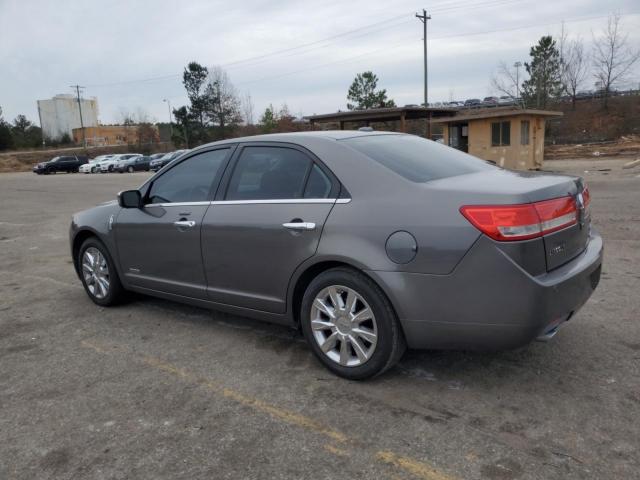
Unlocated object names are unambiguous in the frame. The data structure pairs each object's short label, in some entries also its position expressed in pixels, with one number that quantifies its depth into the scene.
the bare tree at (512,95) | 52.71
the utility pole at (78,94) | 78.46
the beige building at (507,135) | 22.42
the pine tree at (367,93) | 56.91
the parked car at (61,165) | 47.62
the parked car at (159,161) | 43.81
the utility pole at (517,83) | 52.44
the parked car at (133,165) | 45.62
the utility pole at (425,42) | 41.00
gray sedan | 3.06
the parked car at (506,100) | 55.23
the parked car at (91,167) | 47.12
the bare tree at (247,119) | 79.43
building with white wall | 95.25
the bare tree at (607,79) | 52.45
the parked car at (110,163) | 46.22
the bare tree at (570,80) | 53.03
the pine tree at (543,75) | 49.97
